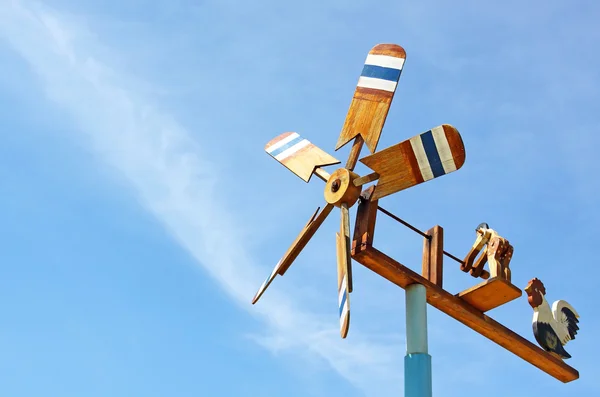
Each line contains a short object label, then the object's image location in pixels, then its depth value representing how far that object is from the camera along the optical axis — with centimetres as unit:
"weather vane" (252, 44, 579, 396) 723
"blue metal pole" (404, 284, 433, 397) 740
